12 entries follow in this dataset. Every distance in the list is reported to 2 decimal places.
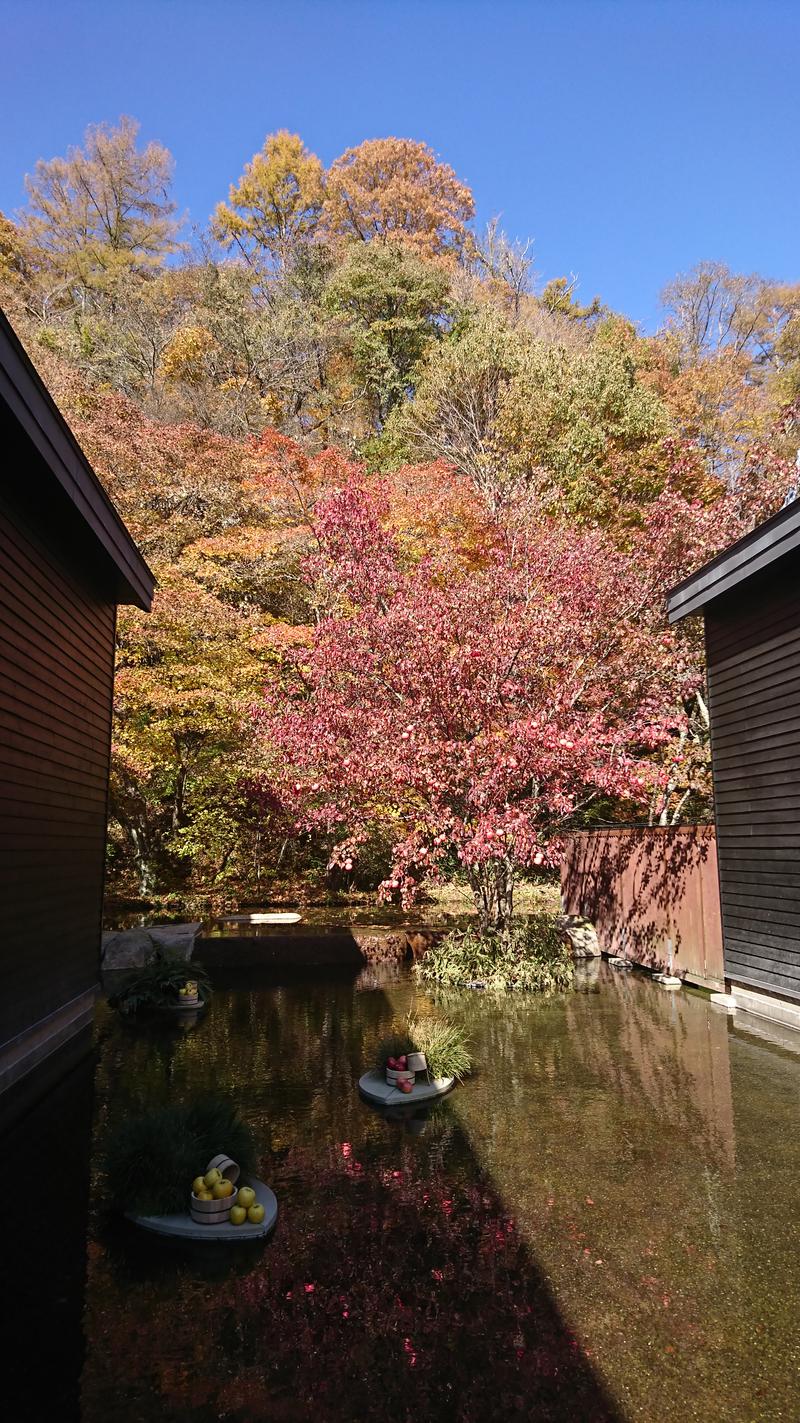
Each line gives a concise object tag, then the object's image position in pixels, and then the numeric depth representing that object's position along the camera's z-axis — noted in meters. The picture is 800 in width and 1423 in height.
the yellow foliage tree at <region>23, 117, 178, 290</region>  27.53
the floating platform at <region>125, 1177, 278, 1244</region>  3.48
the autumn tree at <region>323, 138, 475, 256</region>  30.41
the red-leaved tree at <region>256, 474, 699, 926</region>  9.39
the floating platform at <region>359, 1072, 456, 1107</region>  5.34
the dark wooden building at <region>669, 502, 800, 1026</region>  7.18
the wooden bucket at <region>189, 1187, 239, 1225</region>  3.56
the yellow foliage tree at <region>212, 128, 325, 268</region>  30.72
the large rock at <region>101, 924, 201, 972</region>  9.37
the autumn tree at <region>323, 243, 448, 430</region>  26.17
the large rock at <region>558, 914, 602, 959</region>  12.25
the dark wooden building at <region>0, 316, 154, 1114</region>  5.43
